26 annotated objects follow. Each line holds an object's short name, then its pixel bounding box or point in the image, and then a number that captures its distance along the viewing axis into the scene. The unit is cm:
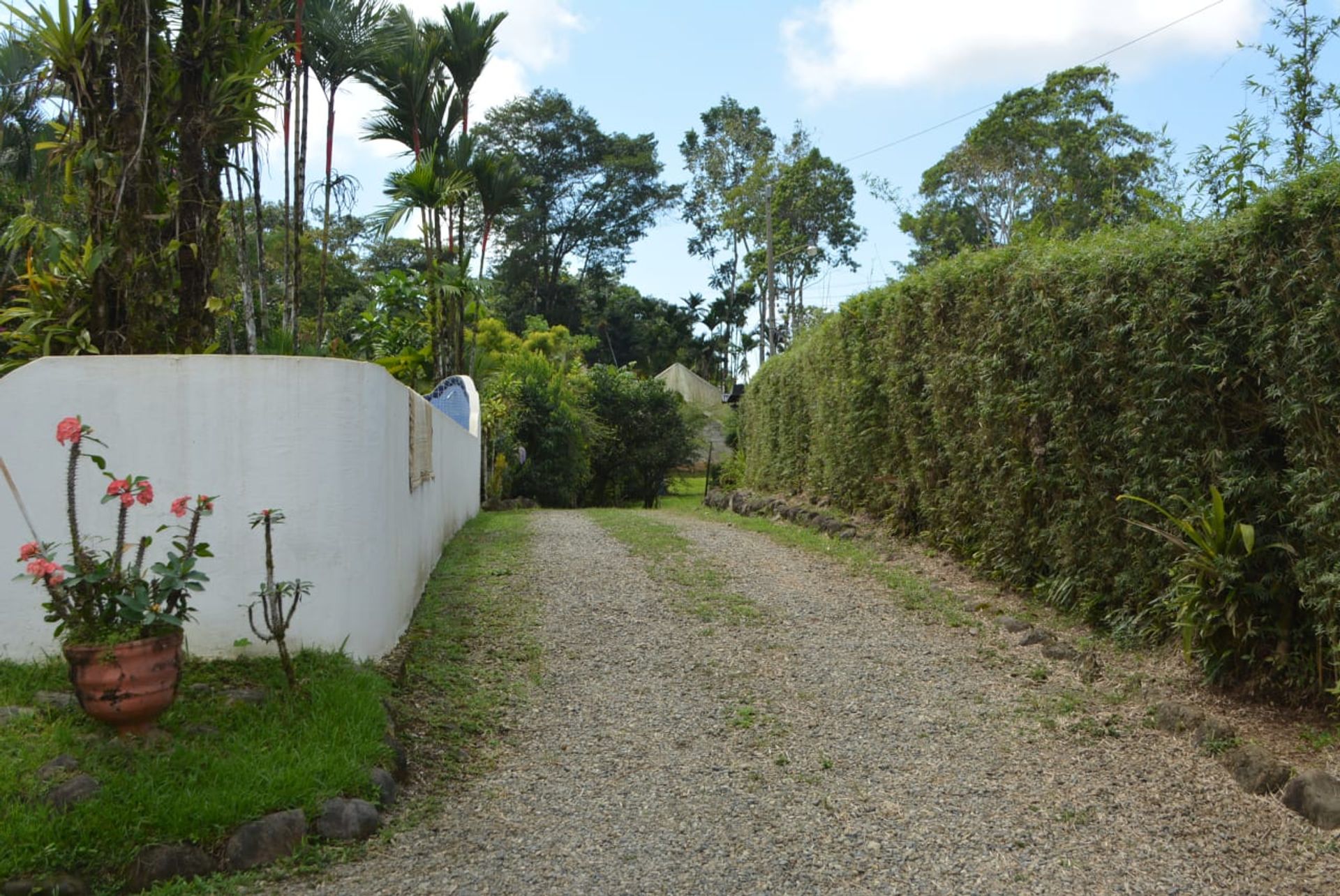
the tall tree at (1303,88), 496
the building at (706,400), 3172
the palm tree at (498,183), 1583
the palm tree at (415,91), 1388
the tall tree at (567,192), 4131
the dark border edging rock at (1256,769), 369
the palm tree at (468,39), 1464
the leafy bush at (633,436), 2378
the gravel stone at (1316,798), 341
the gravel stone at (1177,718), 424
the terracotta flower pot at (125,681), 339
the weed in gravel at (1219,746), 402
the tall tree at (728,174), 3422
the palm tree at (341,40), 1089
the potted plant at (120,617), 340
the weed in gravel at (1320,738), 386
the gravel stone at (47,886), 287
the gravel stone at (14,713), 359
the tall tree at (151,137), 499
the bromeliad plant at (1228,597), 427
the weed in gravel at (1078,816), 358
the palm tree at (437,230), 1415
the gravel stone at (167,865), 305
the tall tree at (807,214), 3375
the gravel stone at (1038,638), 568
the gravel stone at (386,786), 365
